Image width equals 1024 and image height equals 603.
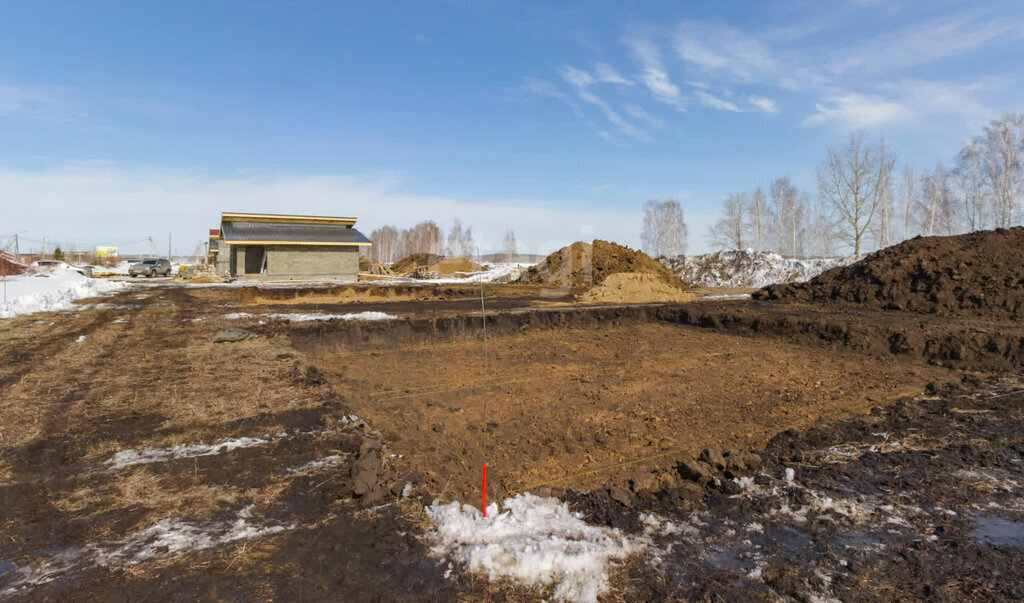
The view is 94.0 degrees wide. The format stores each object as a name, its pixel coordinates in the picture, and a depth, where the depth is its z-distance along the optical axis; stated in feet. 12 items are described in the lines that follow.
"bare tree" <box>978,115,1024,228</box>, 99.30
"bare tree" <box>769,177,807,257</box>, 162.71
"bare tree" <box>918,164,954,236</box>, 126.00
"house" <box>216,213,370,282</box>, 108.88
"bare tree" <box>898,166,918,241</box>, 132.46
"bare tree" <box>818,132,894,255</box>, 112.27
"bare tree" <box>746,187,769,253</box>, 151.64
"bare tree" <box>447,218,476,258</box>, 268.00
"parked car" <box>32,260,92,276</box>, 121.18
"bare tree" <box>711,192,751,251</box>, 156.04
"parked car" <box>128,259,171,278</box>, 137.08
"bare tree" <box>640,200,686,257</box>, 186.91
